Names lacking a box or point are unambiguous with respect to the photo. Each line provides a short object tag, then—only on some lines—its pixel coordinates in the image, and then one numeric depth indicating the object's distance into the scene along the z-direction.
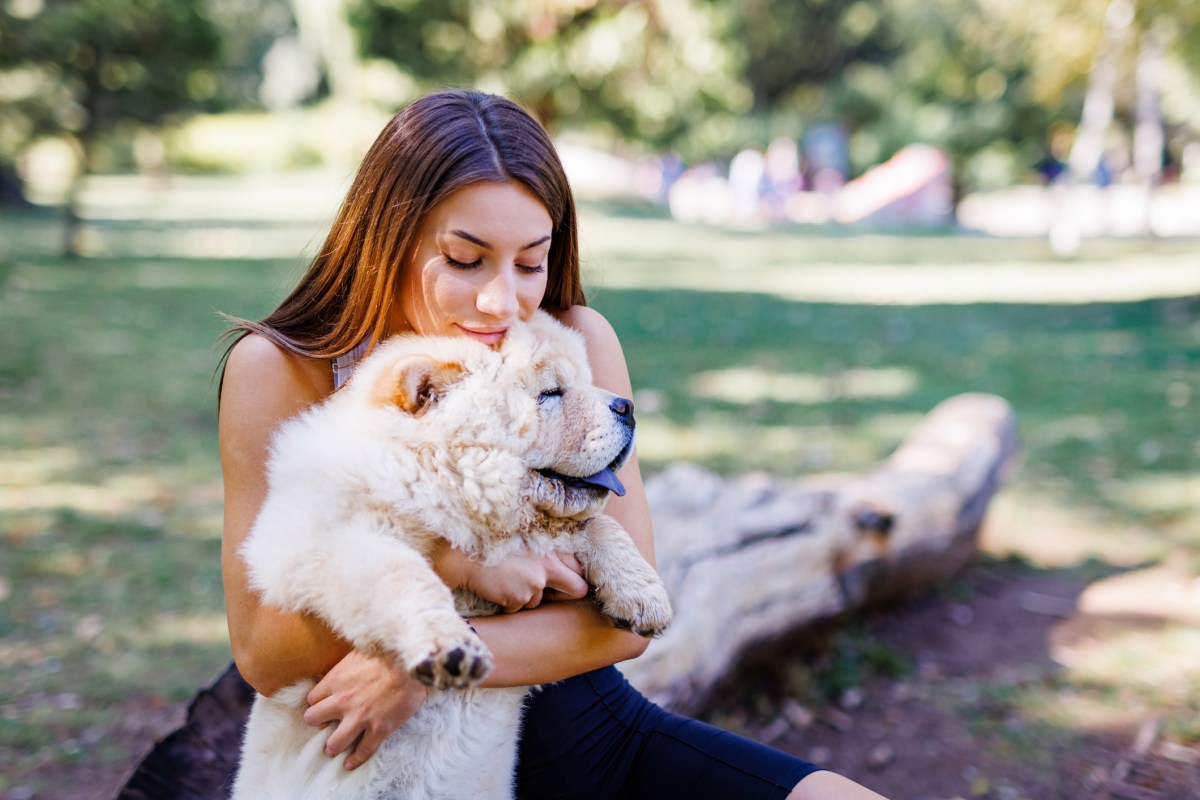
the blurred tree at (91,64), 12.45
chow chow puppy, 1.87
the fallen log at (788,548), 3.37
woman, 2.02
